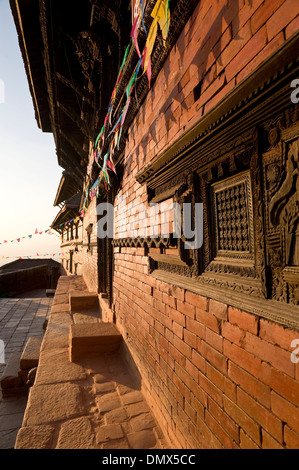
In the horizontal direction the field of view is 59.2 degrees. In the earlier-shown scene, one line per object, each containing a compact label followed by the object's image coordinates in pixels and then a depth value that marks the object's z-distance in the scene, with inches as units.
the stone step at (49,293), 552.4
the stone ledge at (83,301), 233.5
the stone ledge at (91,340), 135.8
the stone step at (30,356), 187.2
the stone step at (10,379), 184.1
